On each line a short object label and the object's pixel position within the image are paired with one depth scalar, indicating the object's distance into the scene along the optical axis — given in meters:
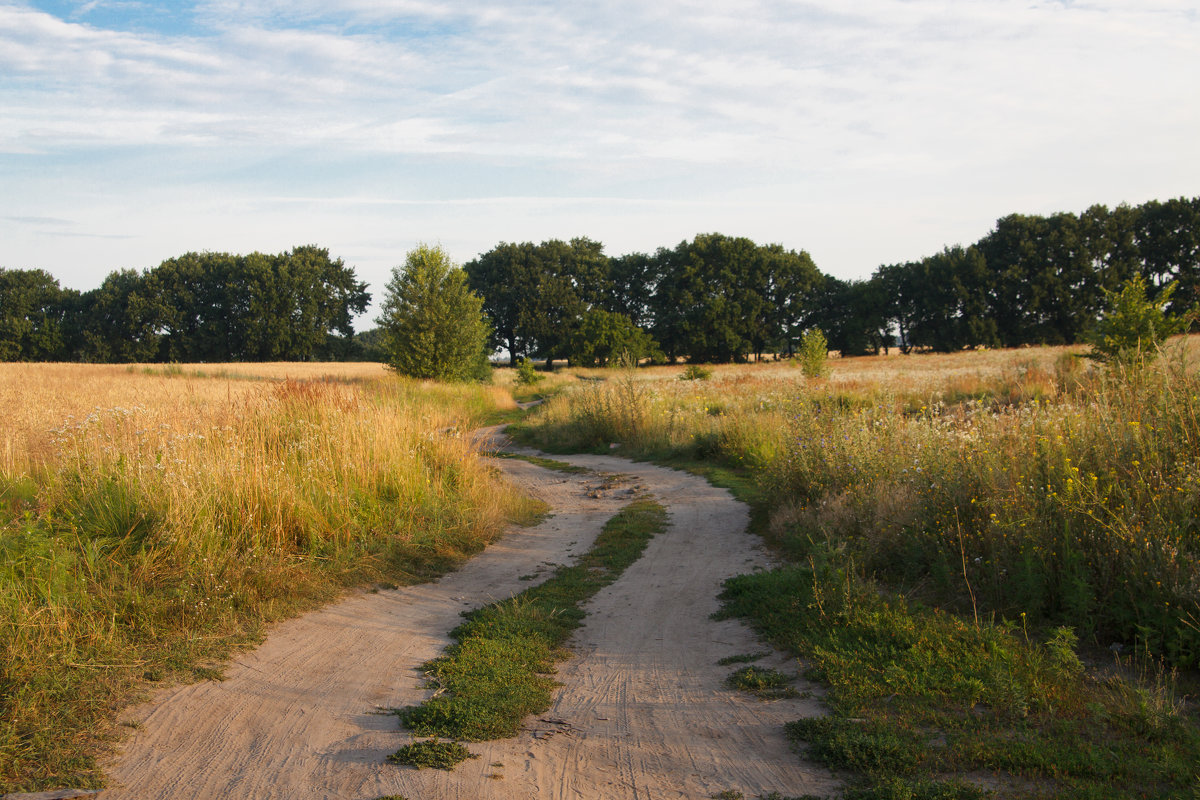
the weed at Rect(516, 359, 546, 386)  40.09
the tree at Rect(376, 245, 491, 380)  34.28
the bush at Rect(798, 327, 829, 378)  28.16
